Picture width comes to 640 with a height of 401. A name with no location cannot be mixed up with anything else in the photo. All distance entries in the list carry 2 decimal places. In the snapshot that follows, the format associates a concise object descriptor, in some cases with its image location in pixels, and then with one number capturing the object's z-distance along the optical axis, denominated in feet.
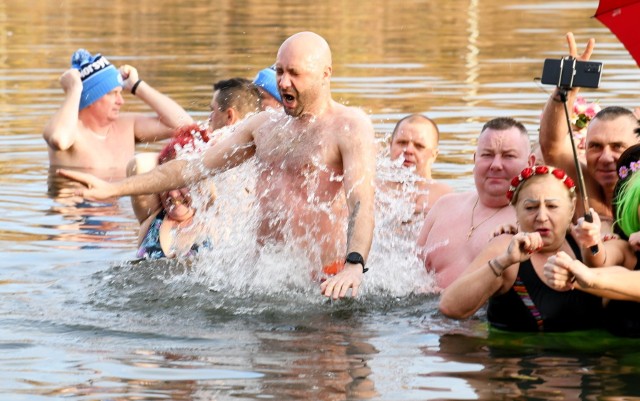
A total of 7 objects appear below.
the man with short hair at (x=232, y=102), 51.22
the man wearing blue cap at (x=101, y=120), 62.84
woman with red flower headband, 34.94
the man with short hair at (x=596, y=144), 41.69
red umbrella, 40.06
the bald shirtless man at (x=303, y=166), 39.62
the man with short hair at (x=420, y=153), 48.67
